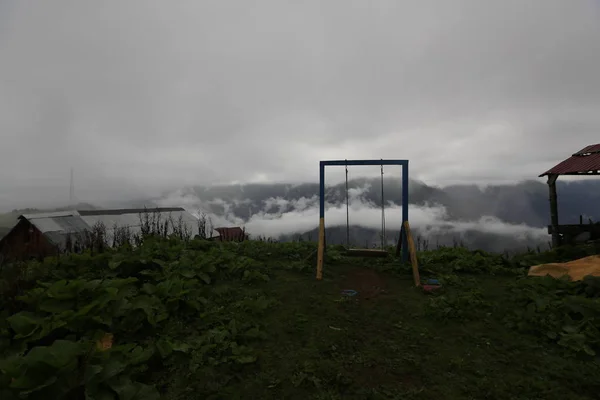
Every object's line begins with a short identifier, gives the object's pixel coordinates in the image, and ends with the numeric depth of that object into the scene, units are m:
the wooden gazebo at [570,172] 10.84
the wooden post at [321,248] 6.97
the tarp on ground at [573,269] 6.44
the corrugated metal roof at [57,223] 17.52
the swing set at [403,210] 7.51
